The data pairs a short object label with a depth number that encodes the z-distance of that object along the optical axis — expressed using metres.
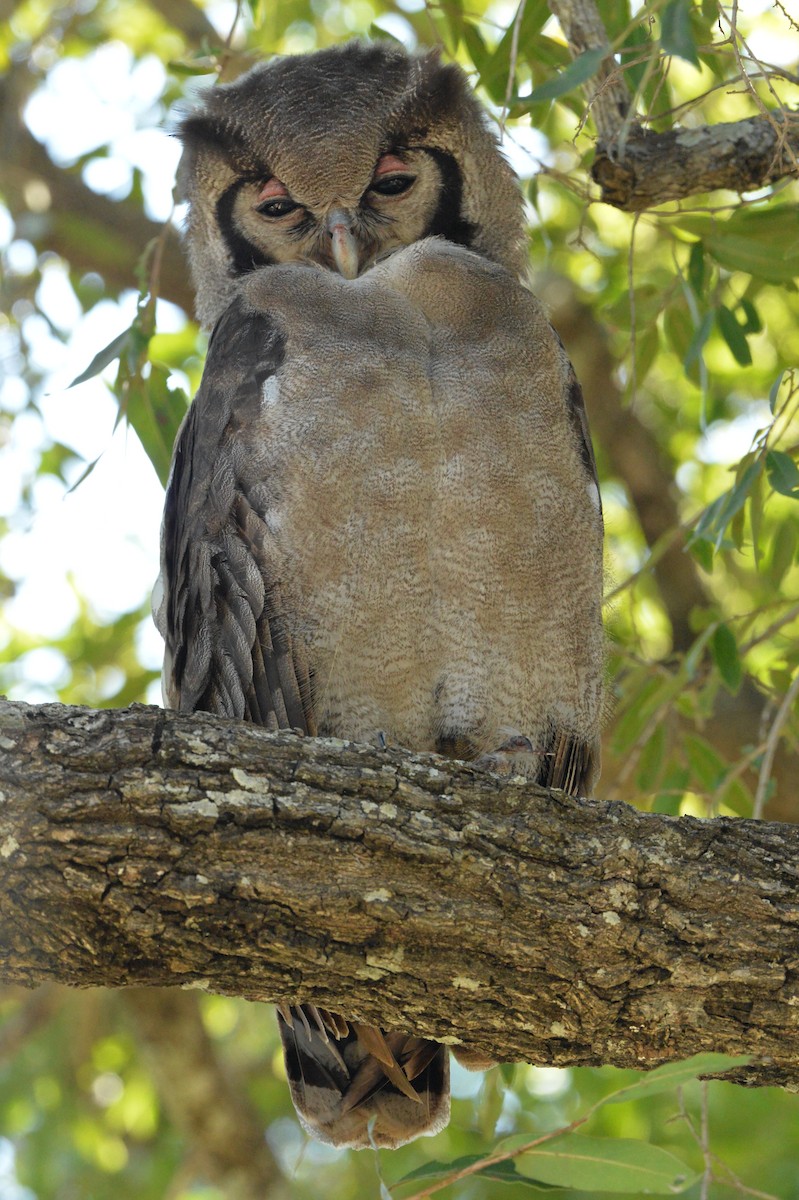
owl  6.05
